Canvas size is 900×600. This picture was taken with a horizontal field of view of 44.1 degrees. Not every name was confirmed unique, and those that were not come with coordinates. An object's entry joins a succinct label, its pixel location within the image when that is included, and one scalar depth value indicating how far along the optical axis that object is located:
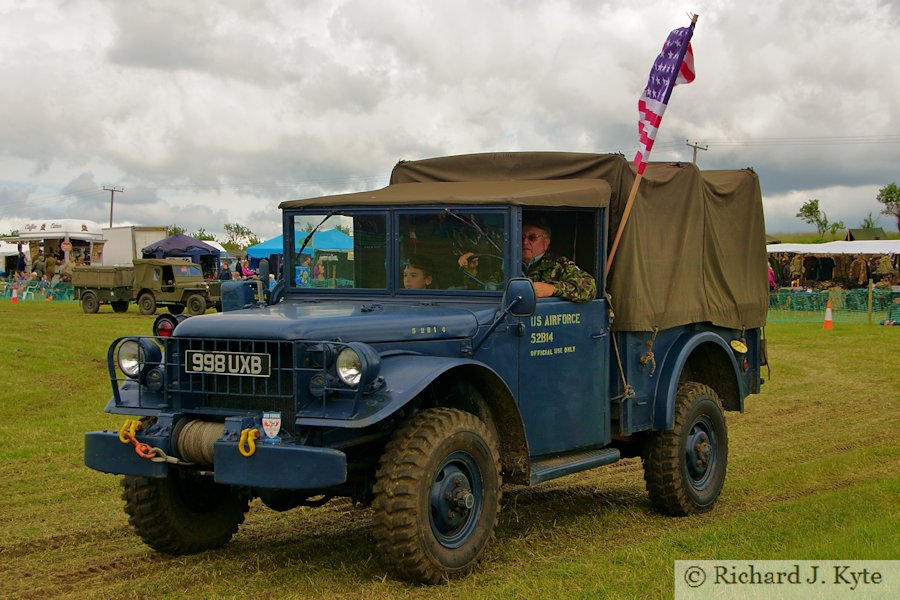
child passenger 7.04
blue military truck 5.65
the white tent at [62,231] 49.70
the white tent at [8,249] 55.78
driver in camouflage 7.11
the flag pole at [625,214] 7.50
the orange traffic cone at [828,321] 26.70
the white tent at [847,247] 35.81
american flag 8.05
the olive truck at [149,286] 32.97
